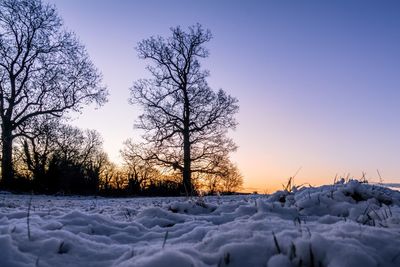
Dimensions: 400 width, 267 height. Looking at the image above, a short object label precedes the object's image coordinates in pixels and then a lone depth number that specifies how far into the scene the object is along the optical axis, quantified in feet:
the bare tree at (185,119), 76.18
